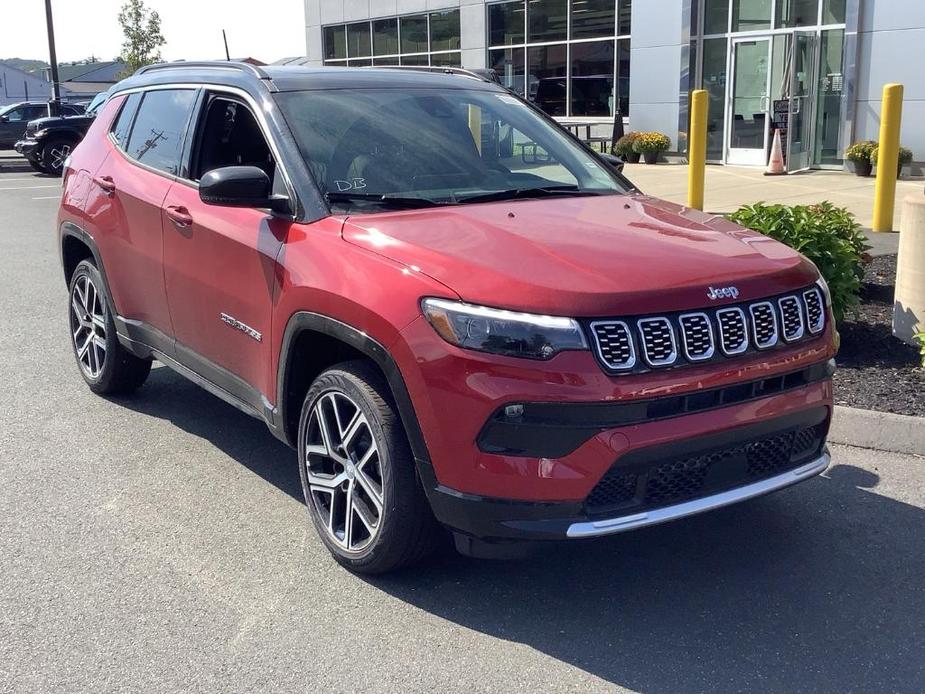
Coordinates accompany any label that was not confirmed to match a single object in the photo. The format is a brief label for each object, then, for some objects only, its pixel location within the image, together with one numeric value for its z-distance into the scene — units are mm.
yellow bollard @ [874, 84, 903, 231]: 10906
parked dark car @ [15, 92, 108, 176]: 25078
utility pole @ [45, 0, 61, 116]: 32938
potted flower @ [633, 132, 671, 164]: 21594
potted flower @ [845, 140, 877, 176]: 17469
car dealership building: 17859
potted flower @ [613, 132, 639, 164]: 22031
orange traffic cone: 18547
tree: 50906
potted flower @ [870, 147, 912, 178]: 16969
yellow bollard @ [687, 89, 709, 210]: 12977
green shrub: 6340
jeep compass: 3172
